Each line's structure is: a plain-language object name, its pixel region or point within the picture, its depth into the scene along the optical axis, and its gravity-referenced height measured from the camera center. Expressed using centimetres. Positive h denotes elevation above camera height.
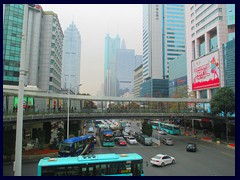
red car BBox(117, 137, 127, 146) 3218 -740
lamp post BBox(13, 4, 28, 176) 929 -28
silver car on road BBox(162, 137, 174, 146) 3339 -758
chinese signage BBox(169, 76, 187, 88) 9055 +951
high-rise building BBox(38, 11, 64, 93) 6156 +1623
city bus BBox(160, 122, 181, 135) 4853 -793
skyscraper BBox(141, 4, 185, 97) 13025 +4470
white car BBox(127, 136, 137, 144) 3338 -744
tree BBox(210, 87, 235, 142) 3525 -13
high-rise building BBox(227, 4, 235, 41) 5808 +2549
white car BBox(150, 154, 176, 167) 1948 -644
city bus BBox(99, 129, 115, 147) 3136 -697
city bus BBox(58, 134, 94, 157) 2197 -593
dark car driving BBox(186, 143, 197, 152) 2780 -718
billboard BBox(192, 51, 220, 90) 5834 +959
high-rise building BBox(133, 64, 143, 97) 16325 +1882
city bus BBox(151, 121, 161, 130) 5971 -839
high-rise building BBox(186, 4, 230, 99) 5872 +1964
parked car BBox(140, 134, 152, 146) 3262 -726
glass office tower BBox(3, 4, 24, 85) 5581 +1727
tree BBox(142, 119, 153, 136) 4109 -638
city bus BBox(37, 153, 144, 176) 1355 -505
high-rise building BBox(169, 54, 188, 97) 9169 +1447
